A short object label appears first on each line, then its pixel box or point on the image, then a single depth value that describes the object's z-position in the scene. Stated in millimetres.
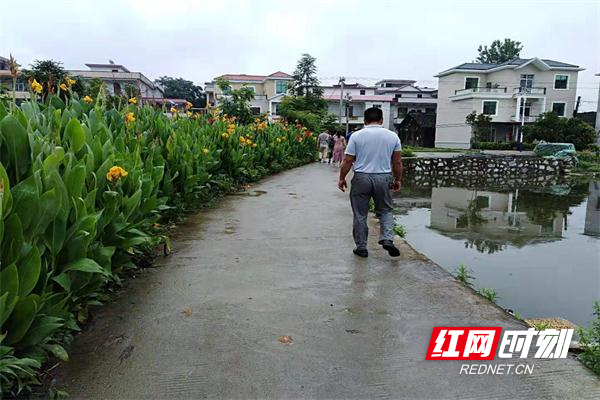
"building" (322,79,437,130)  49750
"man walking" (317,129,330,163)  20562
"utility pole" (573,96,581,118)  43994
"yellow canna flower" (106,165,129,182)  3180
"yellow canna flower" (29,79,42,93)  3852
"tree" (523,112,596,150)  35438
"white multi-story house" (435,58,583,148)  42375
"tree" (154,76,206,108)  59500
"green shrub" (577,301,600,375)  2721
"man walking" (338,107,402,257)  4777
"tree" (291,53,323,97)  34438
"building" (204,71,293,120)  48744
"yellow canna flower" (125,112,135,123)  5057
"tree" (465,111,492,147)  40031
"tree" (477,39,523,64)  60719
